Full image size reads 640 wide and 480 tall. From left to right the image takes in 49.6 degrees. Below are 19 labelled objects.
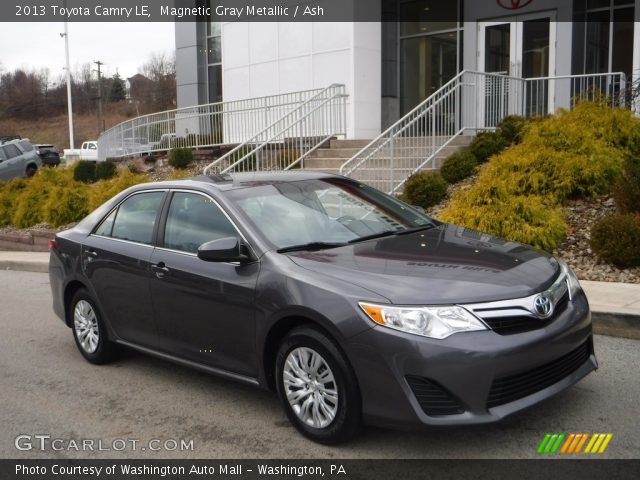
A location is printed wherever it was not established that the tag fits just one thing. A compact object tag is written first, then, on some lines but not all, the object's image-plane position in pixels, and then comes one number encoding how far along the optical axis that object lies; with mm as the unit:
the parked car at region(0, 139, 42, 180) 25156
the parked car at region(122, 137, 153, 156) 21156
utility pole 79875
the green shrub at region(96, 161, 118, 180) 19492
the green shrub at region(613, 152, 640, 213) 8344
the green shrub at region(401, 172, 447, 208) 10820
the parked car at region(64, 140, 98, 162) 40825
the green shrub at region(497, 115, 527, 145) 12141
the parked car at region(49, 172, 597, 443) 3668
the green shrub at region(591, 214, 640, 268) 7652
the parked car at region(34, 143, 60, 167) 34781
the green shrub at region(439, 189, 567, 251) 8438
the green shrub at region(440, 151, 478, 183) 11609
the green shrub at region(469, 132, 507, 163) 12086
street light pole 40747
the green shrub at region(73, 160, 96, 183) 19547
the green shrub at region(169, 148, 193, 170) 18406
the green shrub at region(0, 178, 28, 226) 17156
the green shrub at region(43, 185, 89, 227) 15453
